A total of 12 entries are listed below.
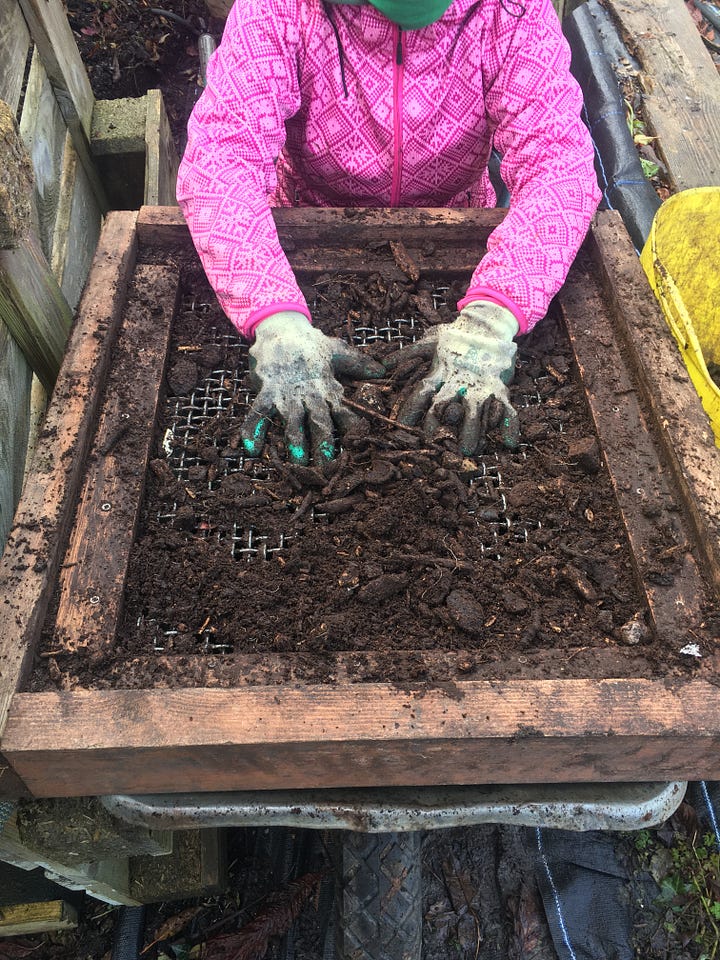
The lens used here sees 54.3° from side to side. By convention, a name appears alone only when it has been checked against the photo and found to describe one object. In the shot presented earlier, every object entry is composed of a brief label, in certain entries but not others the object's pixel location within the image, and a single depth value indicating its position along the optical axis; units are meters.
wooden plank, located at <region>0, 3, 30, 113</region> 2.05
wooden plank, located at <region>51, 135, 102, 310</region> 2.32
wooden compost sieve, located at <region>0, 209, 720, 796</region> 1.09
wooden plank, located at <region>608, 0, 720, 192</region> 3.27
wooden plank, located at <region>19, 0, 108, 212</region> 2.30
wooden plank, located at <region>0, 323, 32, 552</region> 1.66
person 1.59
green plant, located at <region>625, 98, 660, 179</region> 3.23
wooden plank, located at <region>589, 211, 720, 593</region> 1.36
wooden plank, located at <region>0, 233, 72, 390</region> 1.61
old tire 1.64
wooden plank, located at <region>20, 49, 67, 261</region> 2.16
